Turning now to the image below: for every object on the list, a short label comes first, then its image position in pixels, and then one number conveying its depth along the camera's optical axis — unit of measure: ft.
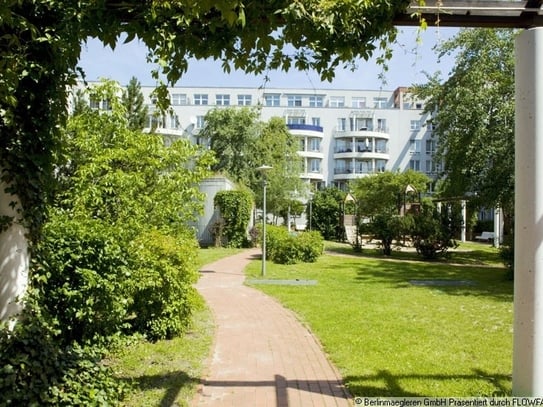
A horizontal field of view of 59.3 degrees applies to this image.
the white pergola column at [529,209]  12.31
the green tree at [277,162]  105.19
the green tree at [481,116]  55.21
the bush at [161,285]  21.20
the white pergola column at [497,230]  102.17
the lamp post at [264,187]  47.27
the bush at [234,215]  78.02
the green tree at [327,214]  110.32
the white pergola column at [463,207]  70.95
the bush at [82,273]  16.67
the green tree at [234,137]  125.18
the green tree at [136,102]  76.74
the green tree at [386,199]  73.82
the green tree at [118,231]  17.03
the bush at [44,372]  11.85
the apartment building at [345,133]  206.90
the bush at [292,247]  60.08
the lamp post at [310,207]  110.89
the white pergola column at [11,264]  13.12
